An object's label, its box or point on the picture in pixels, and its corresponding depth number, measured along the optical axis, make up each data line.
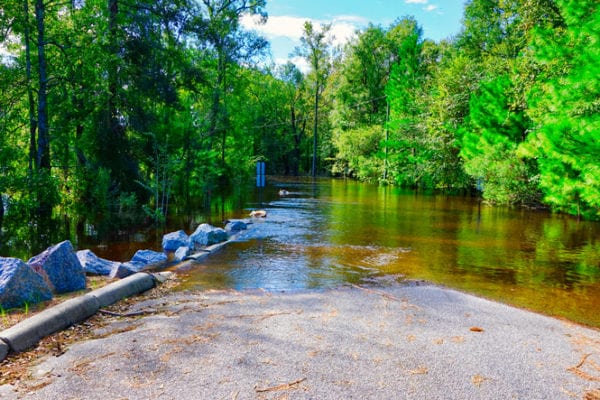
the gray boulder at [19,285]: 4.86
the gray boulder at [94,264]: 7.37
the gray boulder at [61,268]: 5.78
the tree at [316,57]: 50.84
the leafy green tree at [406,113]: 32.50
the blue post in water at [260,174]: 18.41
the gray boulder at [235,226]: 12.98
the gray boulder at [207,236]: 10.71
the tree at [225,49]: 24.06
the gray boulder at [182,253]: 9.00
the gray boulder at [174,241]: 10.22
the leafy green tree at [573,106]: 10.32
